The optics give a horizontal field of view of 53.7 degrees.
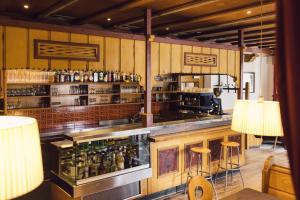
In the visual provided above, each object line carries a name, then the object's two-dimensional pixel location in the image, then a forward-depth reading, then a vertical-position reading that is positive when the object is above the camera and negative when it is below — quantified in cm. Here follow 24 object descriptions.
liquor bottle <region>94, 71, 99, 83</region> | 661 +30
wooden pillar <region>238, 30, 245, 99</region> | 686 +100
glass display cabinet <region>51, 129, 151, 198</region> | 380 -99
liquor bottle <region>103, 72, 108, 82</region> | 673 +31
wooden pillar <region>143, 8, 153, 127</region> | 505 +45
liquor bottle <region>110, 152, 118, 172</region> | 422 -106
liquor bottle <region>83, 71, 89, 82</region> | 647 +30
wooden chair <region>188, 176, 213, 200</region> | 268 -88
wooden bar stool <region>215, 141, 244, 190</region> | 558 -134
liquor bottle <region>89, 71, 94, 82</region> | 654 +31
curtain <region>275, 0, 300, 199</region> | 58 +3
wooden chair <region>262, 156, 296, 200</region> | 292 -90
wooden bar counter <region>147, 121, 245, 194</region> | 479 -109
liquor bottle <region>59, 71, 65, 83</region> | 608 +27
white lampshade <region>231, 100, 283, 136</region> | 226 -21
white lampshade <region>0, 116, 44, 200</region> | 118 -29
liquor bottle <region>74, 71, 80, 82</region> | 633 +30
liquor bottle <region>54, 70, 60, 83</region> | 602 +29
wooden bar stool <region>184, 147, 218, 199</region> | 501 -127
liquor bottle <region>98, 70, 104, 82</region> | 668 +33
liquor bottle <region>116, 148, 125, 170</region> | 429 -102
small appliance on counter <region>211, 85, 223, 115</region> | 734 -38
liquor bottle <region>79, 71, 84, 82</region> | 641 +31
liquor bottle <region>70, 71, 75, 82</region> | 628 +28
